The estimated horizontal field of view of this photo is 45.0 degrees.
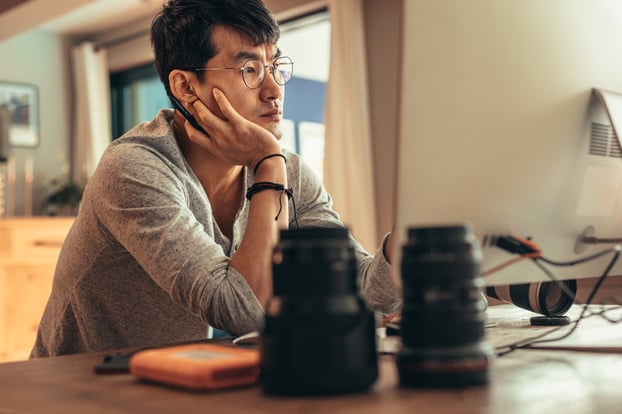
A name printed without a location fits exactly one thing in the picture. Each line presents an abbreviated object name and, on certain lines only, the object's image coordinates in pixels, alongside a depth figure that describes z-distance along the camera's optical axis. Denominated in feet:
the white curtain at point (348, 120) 12.98
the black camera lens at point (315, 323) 1.92
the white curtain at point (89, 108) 18.25
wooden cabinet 14.33
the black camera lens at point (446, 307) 2.03
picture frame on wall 17.67
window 18.98
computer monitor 2.35
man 3.77
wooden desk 1.87
